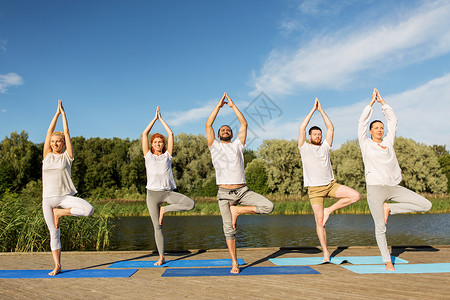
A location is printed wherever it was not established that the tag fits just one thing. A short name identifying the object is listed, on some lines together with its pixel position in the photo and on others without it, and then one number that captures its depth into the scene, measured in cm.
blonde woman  517
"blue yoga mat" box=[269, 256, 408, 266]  558
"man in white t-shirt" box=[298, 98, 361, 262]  571
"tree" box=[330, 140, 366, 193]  3831
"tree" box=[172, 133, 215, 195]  4281
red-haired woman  579
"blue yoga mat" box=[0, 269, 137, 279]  484
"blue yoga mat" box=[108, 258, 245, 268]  556
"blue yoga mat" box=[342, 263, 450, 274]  490
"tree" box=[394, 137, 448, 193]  3897
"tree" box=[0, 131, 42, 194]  4250
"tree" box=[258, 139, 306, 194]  3956
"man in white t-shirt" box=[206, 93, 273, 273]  521
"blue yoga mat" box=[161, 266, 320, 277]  485
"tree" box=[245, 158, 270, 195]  4238
